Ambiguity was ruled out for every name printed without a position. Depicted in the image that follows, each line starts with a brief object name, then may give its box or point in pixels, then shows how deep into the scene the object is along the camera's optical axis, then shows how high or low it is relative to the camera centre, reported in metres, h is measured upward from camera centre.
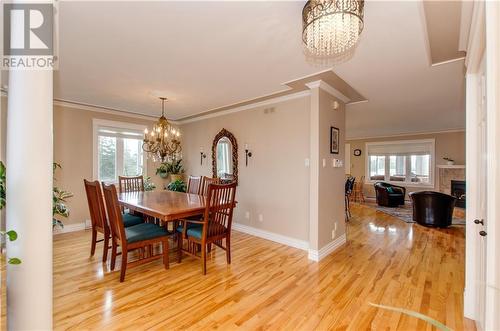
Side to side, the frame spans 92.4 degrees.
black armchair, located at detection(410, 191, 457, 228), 4.75 -0.89
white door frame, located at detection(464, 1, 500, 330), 1.03 +0.13
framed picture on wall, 3.45 +0.37
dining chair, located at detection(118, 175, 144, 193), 4.18 -0.34
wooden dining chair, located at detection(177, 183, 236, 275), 2.69 -0.72
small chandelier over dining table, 3.66 +0.38
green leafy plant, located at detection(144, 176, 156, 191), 4.97 -0.42
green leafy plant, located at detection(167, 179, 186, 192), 5.12 -0.46
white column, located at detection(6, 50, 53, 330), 1.08 -0.14
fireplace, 6.56 -0.69
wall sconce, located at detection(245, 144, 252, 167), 4.32 +0.19
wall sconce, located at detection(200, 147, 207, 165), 5.20 +0.19
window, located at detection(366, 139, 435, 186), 7.62 +0.09
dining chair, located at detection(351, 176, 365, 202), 8.49 -1.03
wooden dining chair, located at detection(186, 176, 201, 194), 4.04 -0.35
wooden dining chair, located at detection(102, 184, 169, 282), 2.48 -0.78
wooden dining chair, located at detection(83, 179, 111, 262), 2.76 -0.57
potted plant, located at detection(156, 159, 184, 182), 5.44 -0.12
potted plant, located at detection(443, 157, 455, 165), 6.99 +0.10
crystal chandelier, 1.39 +0.88
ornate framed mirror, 4.55 +0.16
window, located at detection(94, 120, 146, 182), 4.61 +0.29
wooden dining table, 2.55 -0.48
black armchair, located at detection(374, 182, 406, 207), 7.12 -0.93
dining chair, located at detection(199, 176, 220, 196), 3.84 -0.32
